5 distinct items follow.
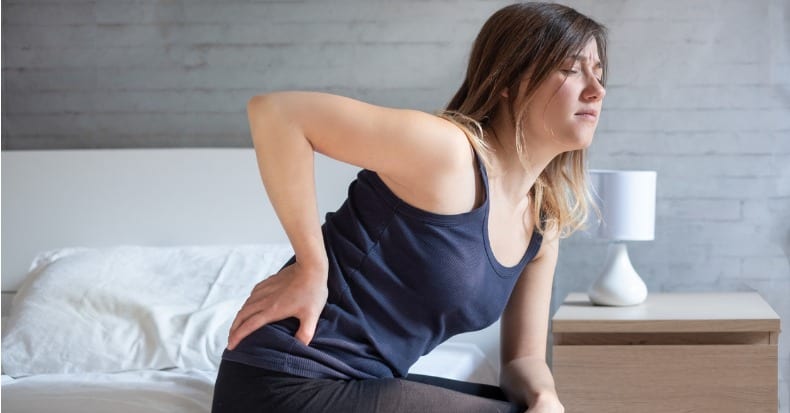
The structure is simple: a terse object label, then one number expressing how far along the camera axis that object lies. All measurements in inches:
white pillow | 94.0
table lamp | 107.0
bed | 87.4
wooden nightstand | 96.8
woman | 48.5
